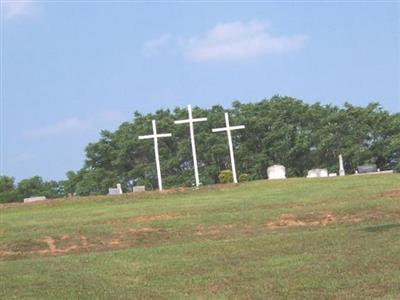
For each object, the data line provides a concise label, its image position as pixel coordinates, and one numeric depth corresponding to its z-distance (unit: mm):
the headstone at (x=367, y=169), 45197
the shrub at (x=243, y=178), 45825
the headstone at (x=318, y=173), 41712
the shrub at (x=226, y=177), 40594
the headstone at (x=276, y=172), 39875
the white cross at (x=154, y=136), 37272
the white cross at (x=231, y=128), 38812
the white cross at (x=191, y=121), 37331
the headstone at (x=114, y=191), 40131
